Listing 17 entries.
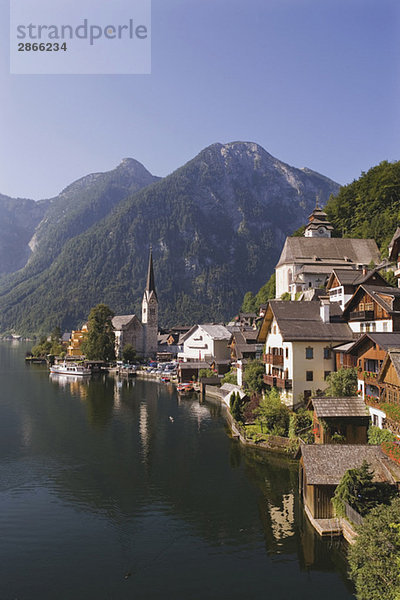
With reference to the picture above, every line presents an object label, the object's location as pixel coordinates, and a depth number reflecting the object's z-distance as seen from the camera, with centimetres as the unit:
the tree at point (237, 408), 4869
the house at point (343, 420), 3198
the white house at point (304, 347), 4394
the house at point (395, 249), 6009
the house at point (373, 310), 3825
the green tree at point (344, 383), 3531
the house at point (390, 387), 2686
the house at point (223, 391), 6654
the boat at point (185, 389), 8111
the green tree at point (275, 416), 4206
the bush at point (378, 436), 2784
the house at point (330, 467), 2481
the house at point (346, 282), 4756
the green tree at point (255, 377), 5283
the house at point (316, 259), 8375
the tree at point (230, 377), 7436
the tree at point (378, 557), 1691
